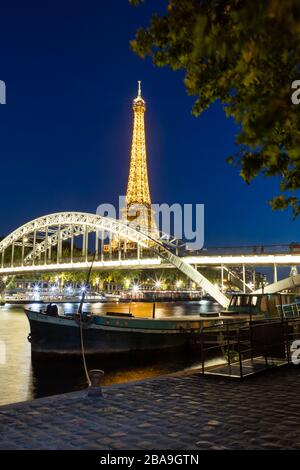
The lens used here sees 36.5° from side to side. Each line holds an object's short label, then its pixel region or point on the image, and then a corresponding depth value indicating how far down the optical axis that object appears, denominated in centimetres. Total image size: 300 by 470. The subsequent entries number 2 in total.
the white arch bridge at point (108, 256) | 4382
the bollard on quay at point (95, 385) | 892
